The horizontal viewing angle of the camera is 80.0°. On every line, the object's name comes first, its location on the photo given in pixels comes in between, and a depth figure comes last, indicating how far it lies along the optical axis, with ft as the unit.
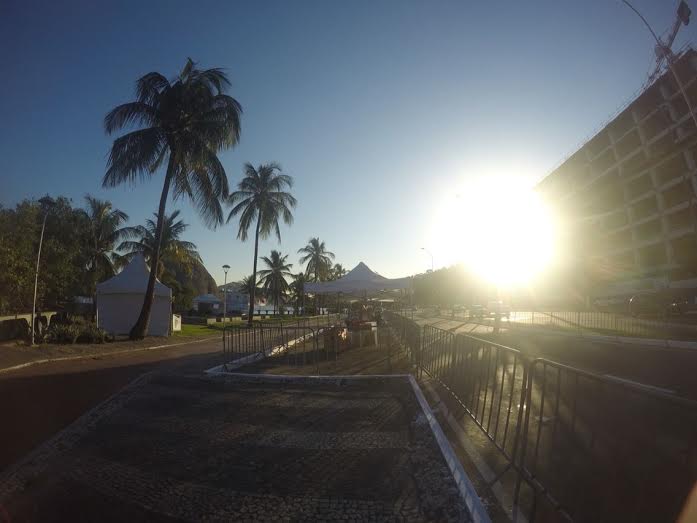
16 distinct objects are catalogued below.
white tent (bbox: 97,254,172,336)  69.87
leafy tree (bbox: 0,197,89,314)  59.00
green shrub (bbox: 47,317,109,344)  51.57
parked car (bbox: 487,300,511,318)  71.32
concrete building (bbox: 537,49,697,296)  146.10
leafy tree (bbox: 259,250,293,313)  195.83
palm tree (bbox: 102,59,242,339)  60.29
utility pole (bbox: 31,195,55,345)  47.03
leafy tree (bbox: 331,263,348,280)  287.50
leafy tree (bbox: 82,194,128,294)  116.47
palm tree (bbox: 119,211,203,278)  115.34
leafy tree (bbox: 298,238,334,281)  209.36
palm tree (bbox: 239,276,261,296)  242.25
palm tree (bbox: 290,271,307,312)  221.33
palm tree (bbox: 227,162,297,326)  108.68
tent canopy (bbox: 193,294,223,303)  163.73
